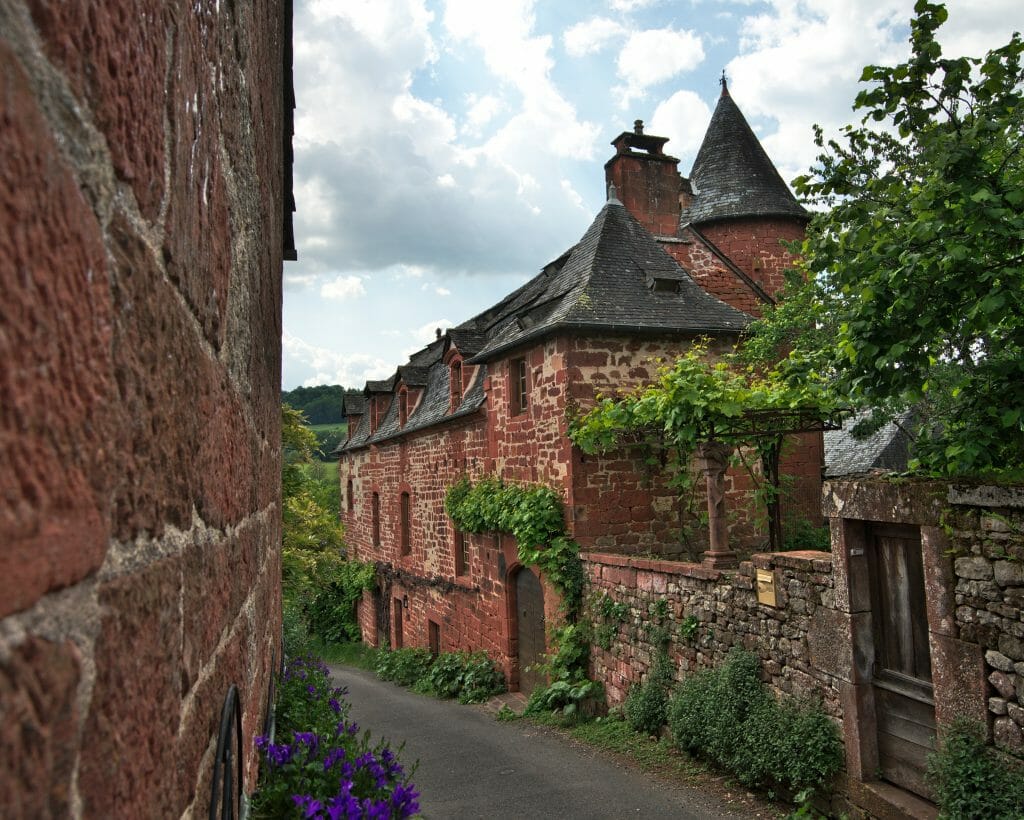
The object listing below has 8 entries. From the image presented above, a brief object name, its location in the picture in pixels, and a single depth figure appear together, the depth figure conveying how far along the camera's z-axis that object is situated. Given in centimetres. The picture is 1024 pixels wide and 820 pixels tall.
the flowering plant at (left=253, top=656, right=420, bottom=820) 236
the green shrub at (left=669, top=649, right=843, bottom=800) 700
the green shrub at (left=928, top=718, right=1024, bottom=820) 524
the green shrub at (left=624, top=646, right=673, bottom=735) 938
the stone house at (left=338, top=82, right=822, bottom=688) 1188
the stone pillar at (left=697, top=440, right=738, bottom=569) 877
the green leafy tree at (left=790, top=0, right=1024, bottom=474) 452
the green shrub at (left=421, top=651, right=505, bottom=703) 1419
